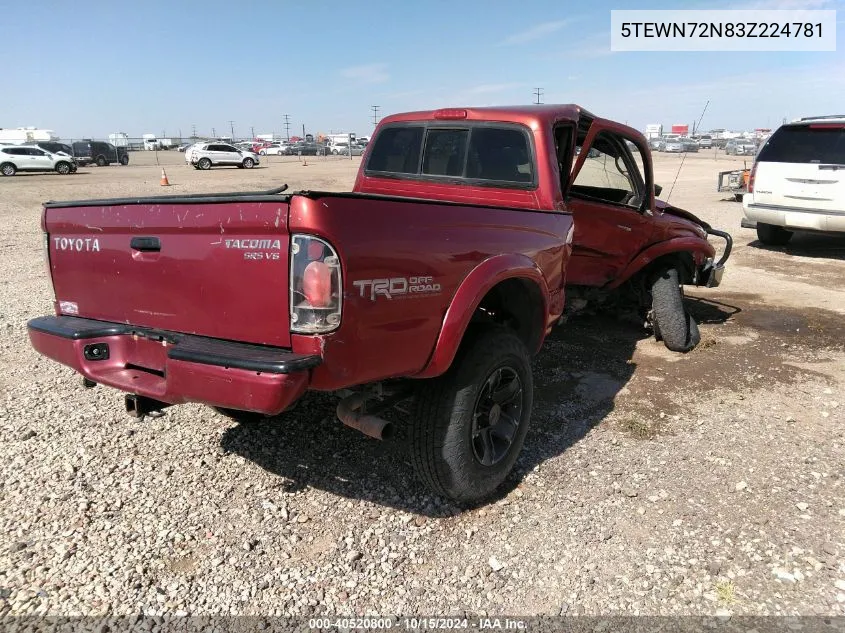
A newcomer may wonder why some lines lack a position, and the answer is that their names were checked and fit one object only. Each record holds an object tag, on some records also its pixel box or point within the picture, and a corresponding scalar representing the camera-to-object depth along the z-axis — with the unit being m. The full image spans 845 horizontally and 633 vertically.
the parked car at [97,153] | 40.06
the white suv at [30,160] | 28.41
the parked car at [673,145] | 58.64
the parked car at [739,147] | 55.59
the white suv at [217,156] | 35.84
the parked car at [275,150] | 63.88
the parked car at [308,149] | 62.28
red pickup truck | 2.23
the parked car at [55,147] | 37.44
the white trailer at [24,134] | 55.21
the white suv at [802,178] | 9.19
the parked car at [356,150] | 63.73
